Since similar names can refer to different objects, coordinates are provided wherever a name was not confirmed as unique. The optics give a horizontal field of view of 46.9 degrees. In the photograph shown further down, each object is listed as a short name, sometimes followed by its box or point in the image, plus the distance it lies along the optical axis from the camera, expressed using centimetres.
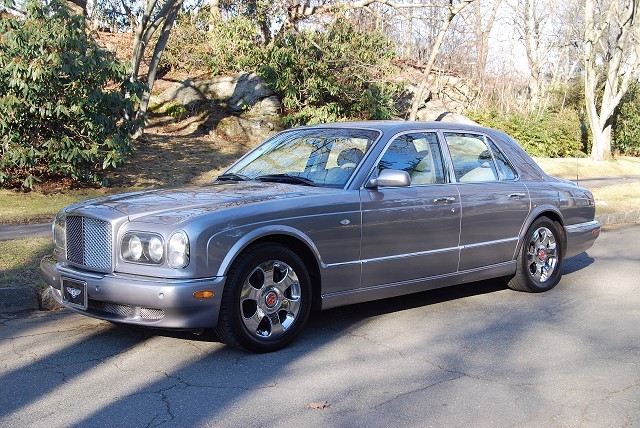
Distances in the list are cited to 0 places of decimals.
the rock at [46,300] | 648
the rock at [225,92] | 2130
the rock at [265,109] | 2117
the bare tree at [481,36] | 2958
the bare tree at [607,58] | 2603
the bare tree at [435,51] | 1809
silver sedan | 486
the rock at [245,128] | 2048
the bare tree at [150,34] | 1625
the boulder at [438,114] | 2594
